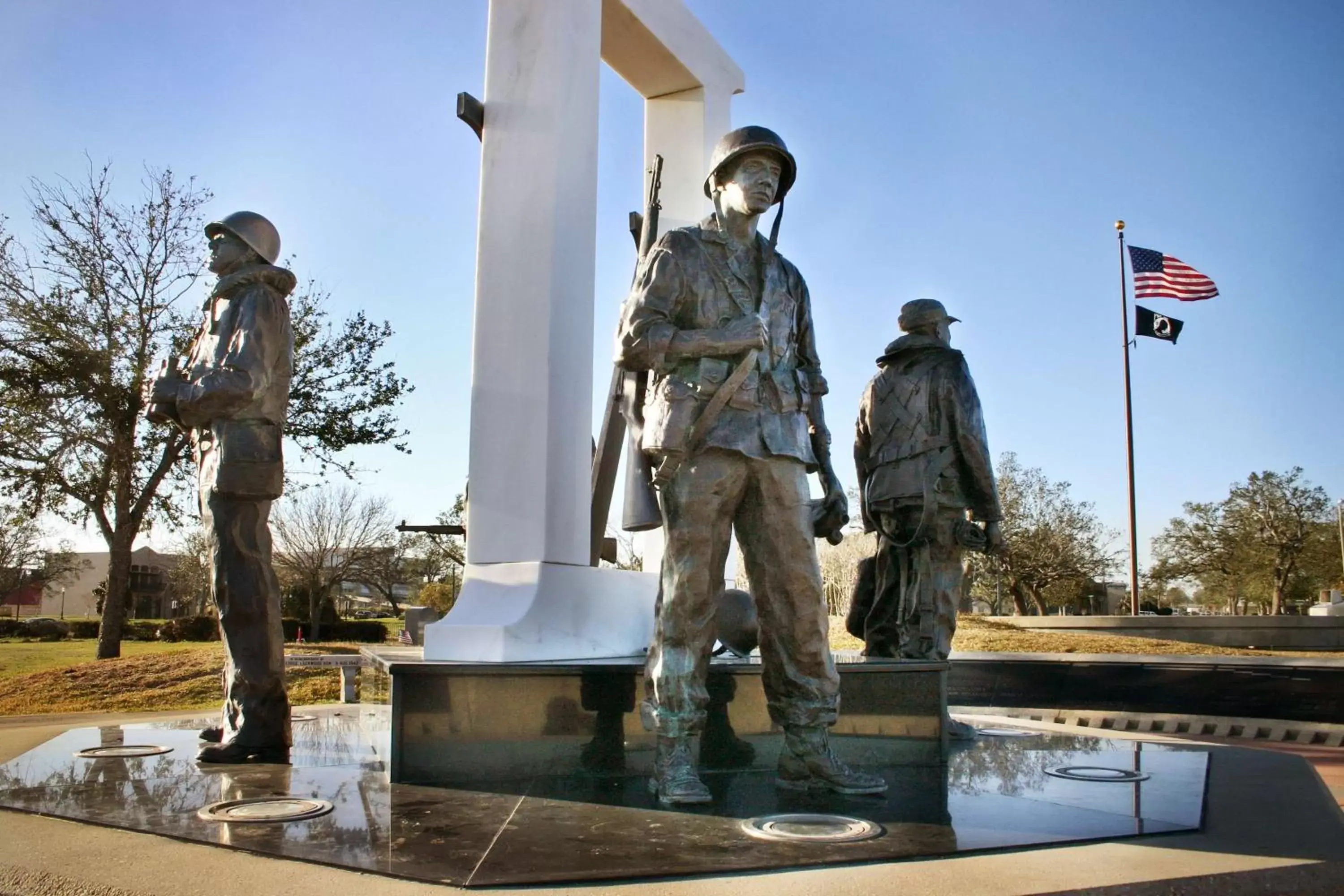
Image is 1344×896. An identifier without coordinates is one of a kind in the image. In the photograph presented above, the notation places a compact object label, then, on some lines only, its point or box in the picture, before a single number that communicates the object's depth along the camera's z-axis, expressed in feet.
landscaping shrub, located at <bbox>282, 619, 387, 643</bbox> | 86.02
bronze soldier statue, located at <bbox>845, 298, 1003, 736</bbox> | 18.48
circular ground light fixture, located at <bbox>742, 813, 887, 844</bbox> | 9.58
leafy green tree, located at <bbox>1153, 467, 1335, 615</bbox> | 146.30
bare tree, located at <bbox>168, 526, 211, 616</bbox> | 100.23
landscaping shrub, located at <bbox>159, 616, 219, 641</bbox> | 95.25
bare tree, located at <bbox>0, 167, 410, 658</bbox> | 59.31
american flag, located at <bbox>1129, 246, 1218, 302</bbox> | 74.33
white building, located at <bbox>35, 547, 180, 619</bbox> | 196.44
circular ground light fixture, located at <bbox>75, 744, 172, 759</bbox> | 15.08
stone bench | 27.02
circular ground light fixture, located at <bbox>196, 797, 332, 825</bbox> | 10.28
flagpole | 83.80
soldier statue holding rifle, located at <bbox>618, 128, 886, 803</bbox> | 12.07
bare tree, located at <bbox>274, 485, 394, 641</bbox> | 108.17
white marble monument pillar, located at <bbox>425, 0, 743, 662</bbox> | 17.62
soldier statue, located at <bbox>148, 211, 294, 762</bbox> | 14.73
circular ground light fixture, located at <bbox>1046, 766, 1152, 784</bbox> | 13.80
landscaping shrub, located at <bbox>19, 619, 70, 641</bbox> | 114.01
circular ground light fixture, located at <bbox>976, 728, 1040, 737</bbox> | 19.69
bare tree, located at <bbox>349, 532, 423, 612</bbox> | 119.65
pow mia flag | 83.66
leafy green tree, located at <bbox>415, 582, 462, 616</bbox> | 94.07
